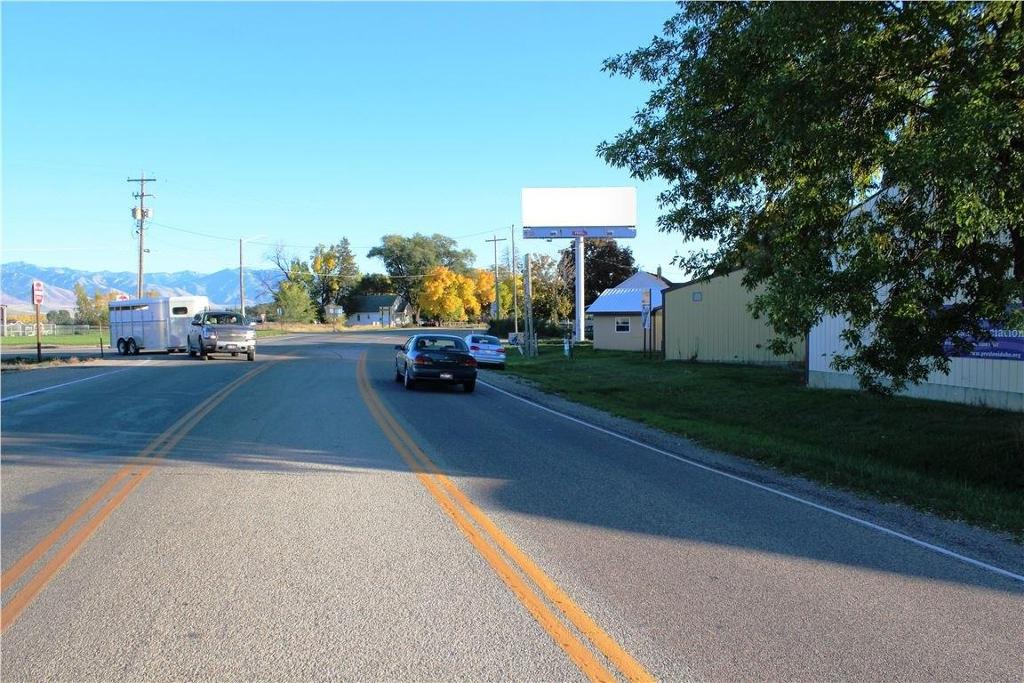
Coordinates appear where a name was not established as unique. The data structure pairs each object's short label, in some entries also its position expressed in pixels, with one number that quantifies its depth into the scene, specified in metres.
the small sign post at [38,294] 31.22
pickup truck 33.00
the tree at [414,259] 130.88
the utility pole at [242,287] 70.88
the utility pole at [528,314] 40.84
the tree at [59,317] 141.26
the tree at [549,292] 70.12
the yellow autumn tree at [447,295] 115.31
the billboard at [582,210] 58.88
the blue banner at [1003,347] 14.21
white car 31.19
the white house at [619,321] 45.25
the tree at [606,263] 74.44
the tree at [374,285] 136.25
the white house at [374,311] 131.12
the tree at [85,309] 112.11
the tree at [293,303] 105.06
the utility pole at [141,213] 54.72
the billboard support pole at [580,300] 58.00
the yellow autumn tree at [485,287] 126.25
